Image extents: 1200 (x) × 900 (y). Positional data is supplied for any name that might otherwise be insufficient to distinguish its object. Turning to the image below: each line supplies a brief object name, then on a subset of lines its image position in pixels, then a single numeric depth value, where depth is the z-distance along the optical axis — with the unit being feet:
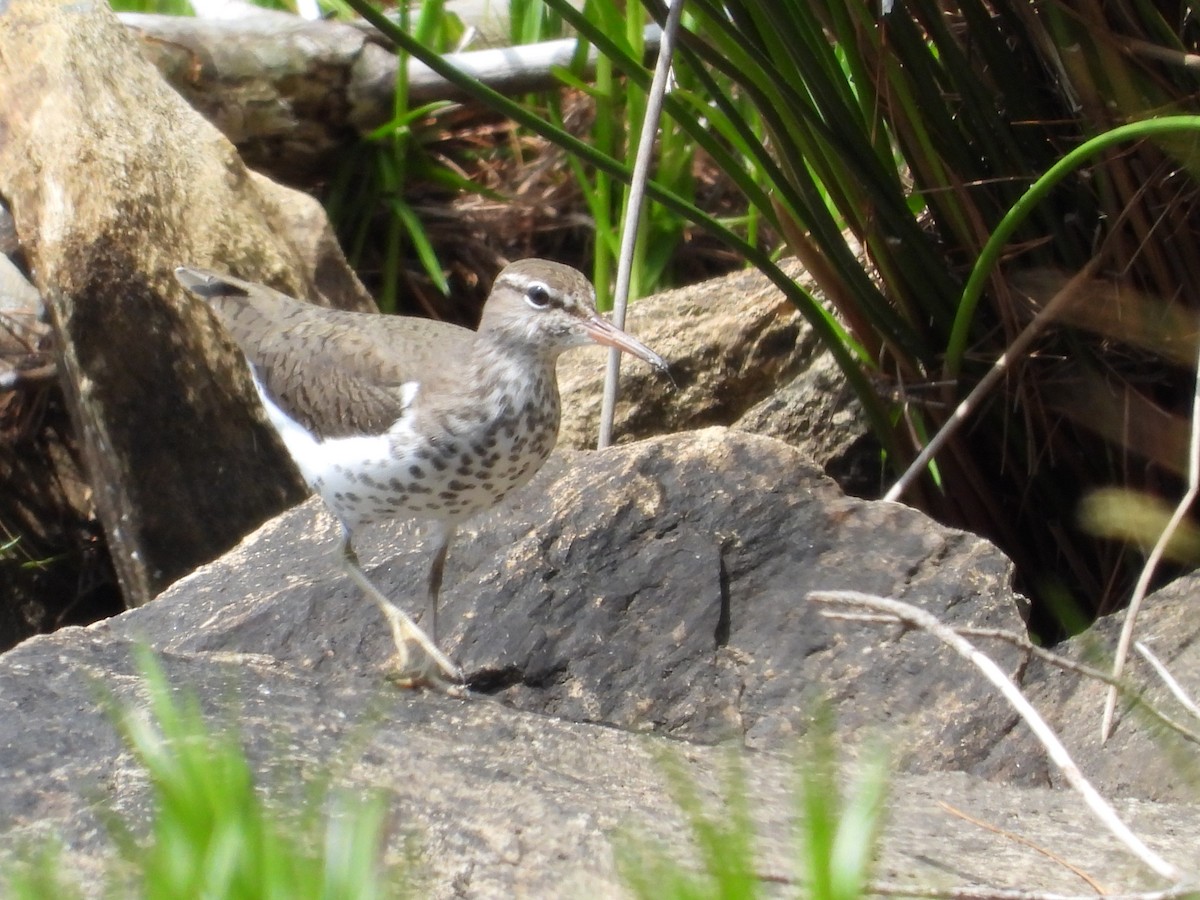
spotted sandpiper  23.99
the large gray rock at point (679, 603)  22.97
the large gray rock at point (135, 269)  32.17
